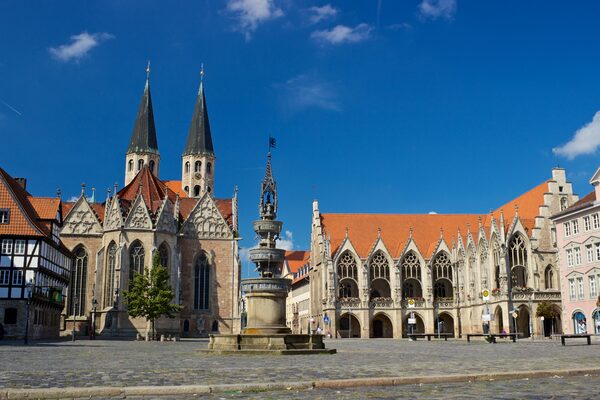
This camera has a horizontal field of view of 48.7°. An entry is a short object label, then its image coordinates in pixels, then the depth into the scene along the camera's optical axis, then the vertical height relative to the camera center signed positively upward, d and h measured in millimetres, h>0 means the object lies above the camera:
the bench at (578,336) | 33884 -674
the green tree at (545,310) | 61844 +1225
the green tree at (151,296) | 61750 +2799
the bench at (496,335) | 43719 -795
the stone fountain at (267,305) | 26297 +873
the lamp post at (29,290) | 43844 +2468
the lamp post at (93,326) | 60172 +14
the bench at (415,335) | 54903 -882
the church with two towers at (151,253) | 69500 +7853
